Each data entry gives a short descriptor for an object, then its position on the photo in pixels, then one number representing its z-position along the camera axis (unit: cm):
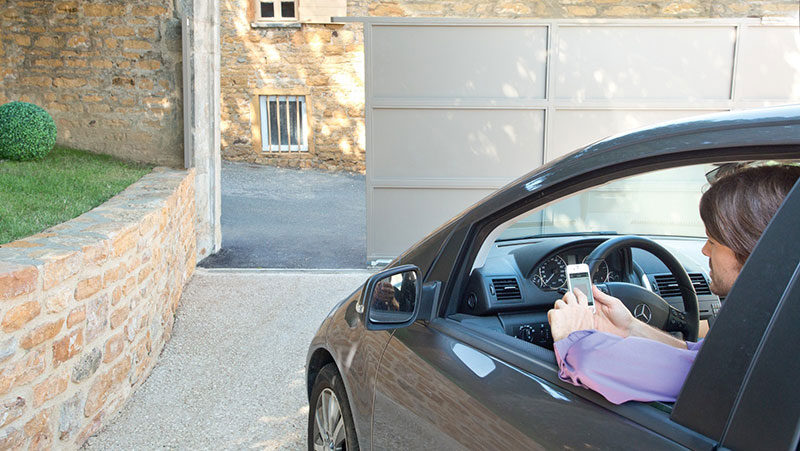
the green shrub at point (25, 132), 668
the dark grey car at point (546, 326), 119
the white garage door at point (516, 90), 692
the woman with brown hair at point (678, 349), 140
